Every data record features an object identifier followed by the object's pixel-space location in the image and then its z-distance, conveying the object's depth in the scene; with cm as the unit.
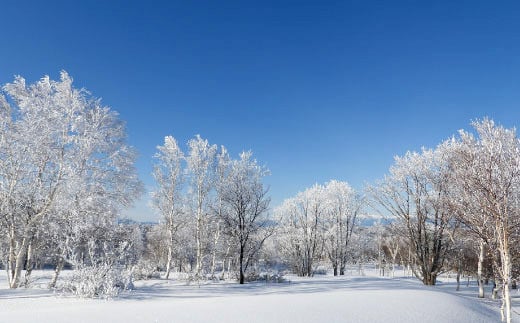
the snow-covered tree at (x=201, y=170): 2119
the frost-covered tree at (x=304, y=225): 3366
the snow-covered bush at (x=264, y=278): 1816
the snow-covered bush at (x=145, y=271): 1802
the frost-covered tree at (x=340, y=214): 3538
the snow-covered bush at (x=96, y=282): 892
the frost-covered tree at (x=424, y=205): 1814
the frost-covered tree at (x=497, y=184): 833
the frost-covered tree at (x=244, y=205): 1836
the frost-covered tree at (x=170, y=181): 2154
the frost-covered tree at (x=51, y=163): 1223
